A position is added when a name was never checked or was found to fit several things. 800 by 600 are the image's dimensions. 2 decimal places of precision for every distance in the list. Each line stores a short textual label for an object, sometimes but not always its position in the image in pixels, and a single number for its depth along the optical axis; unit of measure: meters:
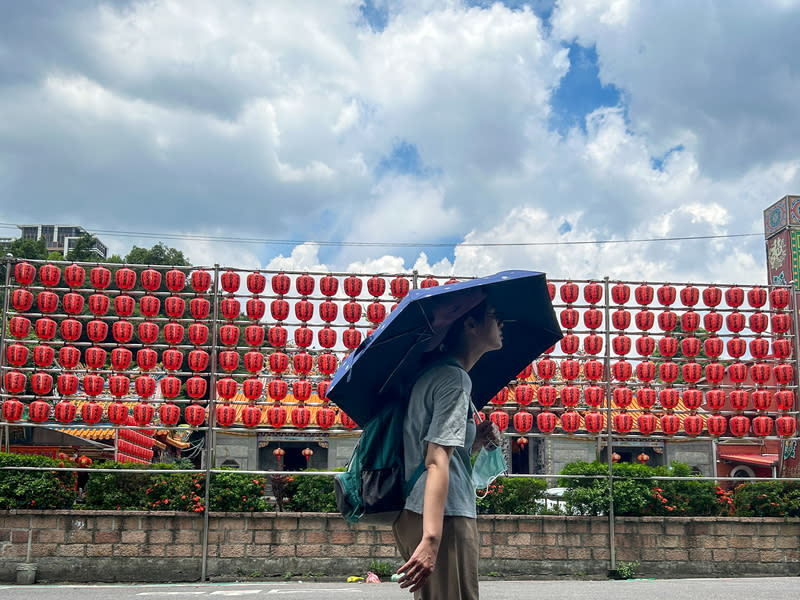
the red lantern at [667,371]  11.74
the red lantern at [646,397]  11.46
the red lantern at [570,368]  11.33
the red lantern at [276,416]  10.85
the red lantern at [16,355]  10.55
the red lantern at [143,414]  10.63
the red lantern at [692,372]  11.81
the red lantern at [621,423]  11.33
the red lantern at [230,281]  10.86
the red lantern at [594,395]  11.30
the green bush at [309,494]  10.33
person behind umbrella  2.46
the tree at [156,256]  41.69
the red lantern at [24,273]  10.66
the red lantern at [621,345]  11.45
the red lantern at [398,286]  11.16
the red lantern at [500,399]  11.47
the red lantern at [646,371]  11.52
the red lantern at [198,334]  10.93
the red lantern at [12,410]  10.44
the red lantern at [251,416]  11.13
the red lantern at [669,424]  11.40
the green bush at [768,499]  11.02
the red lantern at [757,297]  11.90
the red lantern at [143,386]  10.75
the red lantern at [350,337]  11.03
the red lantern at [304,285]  11.10
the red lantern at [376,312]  11.05
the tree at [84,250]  42.72
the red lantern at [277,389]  10.91
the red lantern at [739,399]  11.72
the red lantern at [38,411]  10.40
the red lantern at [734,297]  11.80
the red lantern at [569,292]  11.38
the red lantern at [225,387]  10.90
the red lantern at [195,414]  10.68
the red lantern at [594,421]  11.29
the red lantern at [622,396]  11.45
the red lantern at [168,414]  10.84
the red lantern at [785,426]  11.60
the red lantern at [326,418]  10.92
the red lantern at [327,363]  11.10
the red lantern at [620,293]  11.58
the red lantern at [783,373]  11.80
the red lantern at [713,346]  11.77
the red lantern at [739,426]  11.60
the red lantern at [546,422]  11.54
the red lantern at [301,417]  10.79
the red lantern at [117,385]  10.58
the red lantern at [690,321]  11.74
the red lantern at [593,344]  11.31
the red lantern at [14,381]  10.42
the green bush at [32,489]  9.83
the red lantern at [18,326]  10.58
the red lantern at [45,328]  10.55
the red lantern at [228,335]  10.97
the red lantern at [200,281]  11.05
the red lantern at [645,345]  11.55
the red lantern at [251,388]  11.19
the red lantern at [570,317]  11.38
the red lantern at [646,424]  11.41
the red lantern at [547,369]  11.32
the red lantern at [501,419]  11.16
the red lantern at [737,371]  11.78
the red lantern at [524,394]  11.27
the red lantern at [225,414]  10.66
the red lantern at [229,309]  10.90
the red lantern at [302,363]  11.09
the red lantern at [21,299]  10.53
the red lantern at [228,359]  10.86
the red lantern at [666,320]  11.65
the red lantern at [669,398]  11.67
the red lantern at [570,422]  11.48
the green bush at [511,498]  10.56
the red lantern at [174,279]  10.88
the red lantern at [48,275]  10.77
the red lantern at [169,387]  10.91
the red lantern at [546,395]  11.41
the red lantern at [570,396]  11.50
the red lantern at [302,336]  11.02
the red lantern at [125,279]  10.77
